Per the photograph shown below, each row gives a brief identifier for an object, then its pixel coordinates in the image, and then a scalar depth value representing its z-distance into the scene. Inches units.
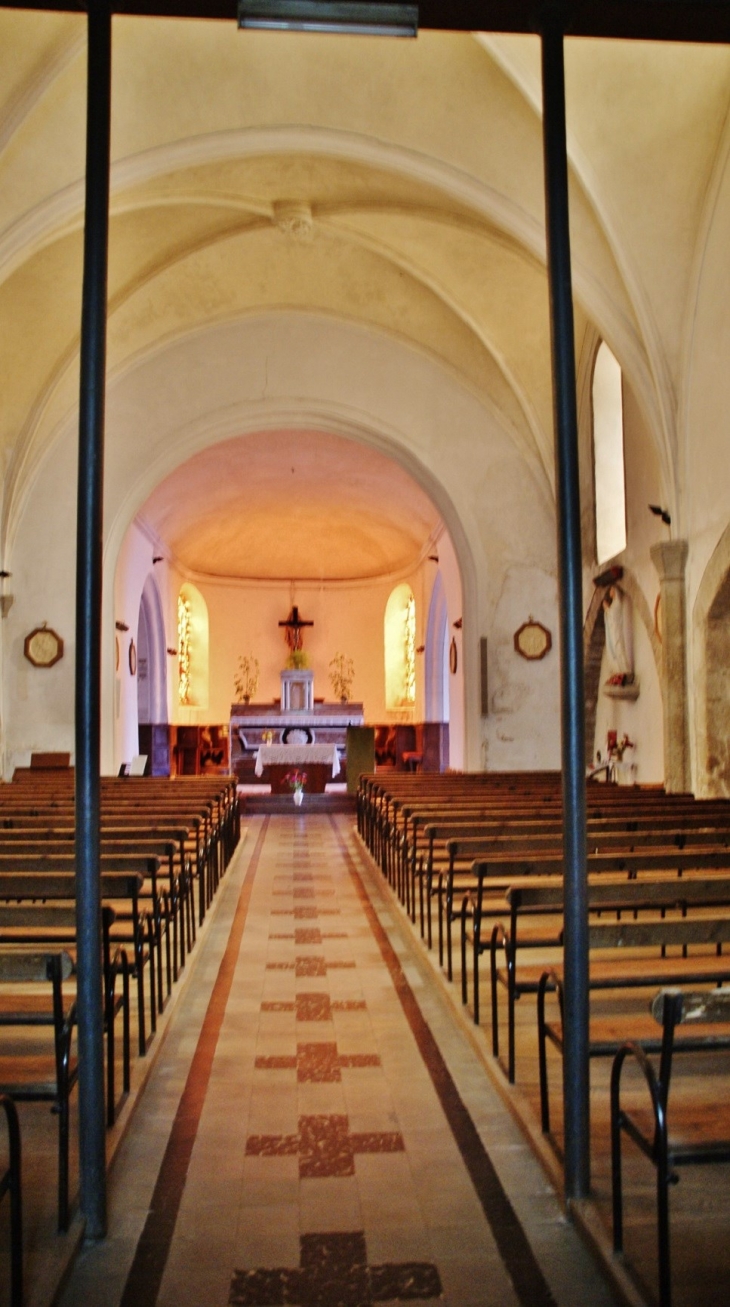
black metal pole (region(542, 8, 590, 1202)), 124.9
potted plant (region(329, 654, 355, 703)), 975.6
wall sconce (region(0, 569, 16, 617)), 555.8
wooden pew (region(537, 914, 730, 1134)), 133.1
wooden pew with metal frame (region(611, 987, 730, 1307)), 98.8
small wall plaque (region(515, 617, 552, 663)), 584.1
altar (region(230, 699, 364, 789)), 821.2
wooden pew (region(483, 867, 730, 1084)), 158.6
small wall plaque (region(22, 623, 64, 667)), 564.7
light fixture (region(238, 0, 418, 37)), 120.4
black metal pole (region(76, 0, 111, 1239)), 121.0
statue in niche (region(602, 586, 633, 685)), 498.3
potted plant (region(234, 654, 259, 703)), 962.7
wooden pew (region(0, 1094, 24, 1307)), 96.4
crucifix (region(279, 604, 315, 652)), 961.5
